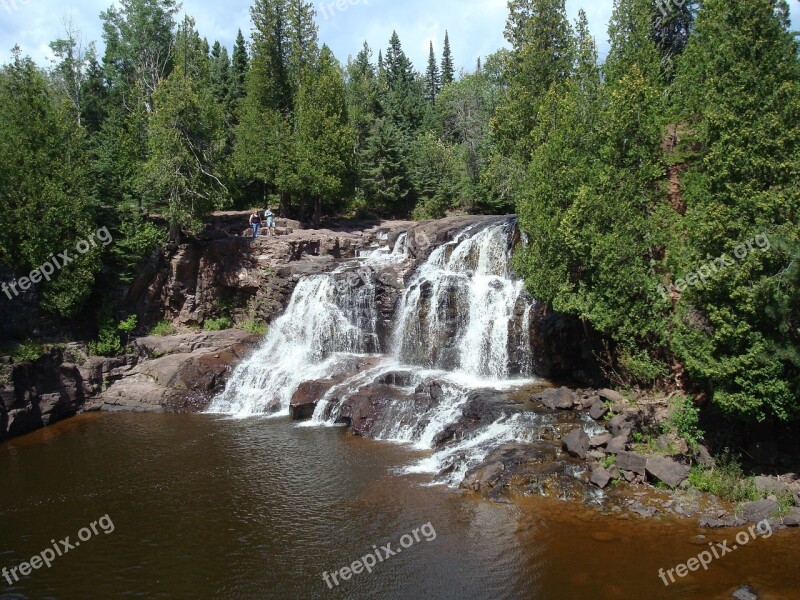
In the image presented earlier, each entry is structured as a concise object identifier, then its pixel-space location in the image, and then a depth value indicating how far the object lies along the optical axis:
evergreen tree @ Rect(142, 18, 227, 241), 26.73
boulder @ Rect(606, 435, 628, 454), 14.60
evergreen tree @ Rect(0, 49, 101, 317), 22.52
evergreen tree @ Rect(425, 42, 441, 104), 77.06
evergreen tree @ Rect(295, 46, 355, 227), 33.75
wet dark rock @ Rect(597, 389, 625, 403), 16.77
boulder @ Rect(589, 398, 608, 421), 16.62
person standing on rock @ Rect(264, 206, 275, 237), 31.75
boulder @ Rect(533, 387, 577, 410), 17.55
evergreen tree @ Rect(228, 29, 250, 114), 48.41
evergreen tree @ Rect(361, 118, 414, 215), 39.94
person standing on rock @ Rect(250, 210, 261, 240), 31.14
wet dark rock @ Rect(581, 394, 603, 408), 17.27
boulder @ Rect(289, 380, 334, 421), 20.48
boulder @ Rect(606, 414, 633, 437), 15.20
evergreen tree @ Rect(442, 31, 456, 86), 76.39
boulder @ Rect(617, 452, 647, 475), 13.91
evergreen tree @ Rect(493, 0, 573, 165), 28.77
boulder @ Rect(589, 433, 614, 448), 15.10
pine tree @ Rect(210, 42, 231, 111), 48.45
